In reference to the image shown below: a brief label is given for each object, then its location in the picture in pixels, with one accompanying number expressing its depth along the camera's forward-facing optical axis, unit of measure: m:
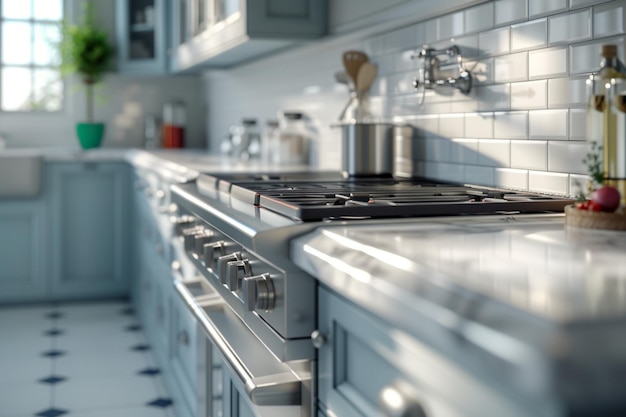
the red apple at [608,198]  1.14
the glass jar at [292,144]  3.33
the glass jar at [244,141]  3.81
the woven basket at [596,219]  1.13
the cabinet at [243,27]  2.88
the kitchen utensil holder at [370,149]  2.32
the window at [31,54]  5.53
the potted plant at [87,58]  5.25
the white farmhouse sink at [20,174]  4.53
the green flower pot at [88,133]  5.22
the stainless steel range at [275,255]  1.18
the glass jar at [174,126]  5.42
